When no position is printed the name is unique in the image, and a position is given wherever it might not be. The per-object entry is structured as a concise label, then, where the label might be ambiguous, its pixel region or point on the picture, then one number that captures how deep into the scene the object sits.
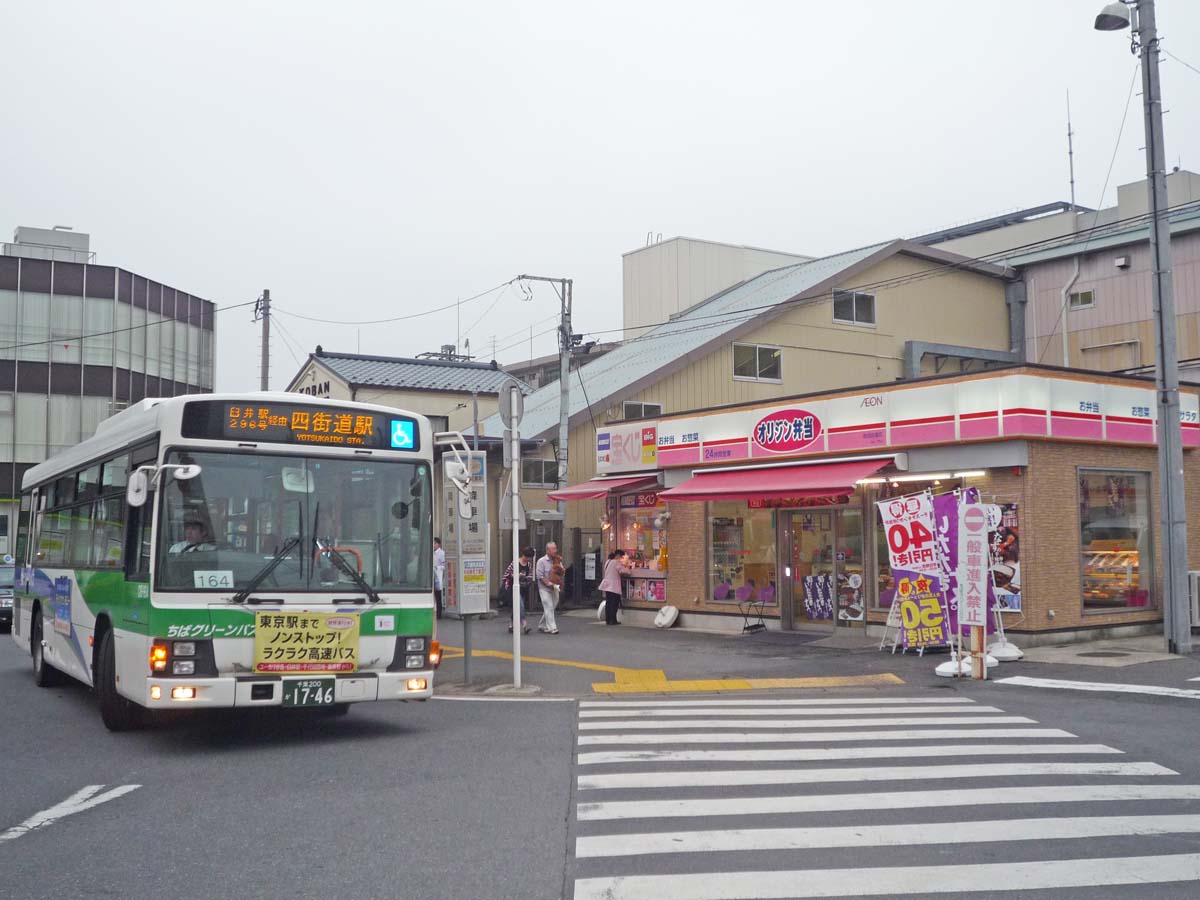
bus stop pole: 13.90
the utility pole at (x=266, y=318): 31.65
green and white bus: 9.35
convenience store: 17.03
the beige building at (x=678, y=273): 37.53
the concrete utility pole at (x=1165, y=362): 15.88
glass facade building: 43.34
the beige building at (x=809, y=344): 30.47
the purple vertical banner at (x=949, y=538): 16.23
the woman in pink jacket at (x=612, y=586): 24.33
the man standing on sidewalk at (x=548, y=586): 21.81
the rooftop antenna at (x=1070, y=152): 41.00
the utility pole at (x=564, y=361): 27.56
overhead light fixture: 15.65
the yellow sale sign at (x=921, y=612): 16.19
